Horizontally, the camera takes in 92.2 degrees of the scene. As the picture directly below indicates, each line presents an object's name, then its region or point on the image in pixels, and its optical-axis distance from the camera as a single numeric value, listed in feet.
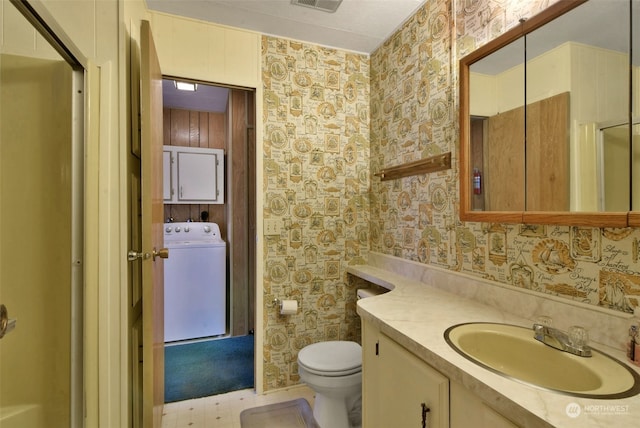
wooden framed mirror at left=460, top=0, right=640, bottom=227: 3.01
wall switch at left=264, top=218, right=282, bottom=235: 6.89
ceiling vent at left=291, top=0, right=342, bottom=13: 5.69
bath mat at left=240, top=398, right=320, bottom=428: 5.86
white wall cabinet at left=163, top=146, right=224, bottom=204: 11.11
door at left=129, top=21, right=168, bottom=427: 4.19
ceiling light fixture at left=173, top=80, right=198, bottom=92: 9.85
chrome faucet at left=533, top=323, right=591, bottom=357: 2.84
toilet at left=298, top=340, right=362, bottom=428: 5.22
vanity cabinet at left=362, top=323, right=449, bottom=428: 2.88
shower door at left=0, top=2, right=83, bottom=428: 3.11
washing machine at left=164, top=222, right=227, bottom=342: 9.36
